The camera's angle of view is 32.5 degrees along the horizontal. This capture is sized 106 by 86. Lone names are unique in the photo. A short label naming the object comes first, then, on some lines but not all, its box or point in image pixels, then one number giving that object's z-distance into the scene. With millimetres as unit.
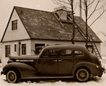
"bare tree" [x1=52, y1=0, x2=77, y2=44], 19644
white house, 20922
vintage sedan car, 9039
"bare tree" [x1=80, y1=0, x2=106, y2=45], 19844
